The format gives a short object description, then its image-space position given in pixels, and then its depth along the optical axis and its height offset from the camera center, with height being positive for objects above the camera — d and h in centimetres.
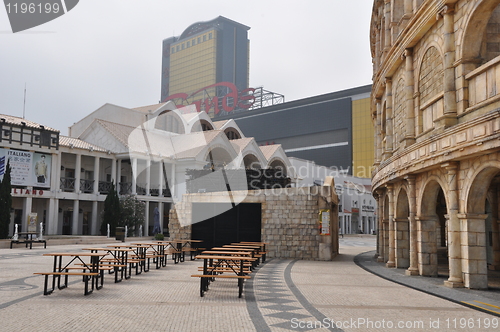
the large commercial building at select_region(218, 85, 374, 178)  8550 +1713
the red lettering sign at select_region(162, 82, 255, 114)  10725 +2654
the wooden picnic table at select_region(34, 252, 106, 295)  950 -144
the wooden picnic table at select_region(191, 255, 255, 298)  994 -129
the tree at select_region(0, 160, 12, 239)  2727 +53
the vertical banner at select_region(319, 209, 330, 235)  1950 -20
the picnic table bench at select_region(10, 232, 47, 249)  2388 -150
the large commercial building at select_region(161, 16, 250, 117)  15325 +5360
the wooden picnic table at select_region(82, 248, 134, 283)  1138 -134
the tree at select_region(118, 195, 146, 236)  3428 +7
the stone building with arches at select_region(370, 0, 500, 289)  1080 +221
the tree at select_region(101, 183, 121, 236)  3353 +4
